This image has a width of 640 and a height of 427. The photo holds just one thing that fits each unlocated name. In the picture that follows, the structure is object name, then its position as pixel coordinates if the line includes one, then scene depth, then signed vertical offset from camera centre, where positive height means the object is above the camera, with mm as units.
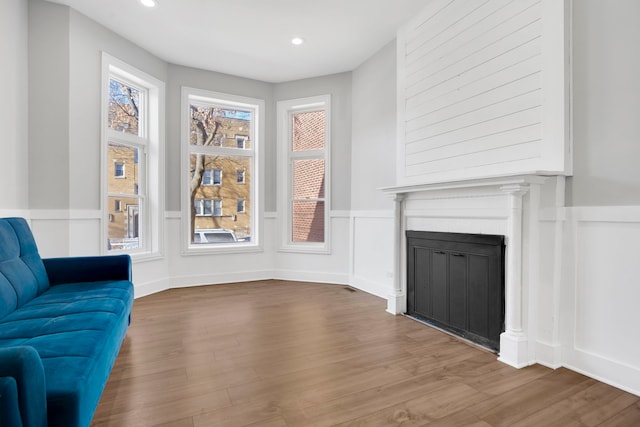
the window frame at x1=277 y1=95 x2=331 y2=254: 4668 +694
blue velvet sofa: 922 -524
